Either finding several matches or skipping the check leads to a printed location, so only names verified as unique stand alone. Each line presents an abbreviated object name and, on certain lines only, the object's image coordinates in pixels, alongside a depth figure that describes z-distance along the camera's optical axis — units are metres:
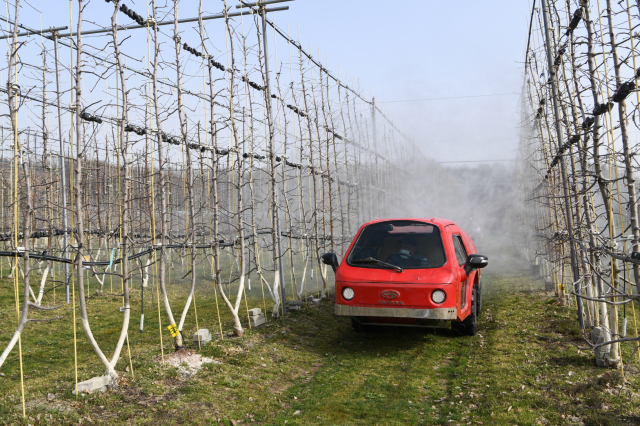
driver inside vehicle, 7.83
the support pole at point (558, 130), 7.81
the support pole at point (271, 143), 9.92
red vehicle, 7.20
